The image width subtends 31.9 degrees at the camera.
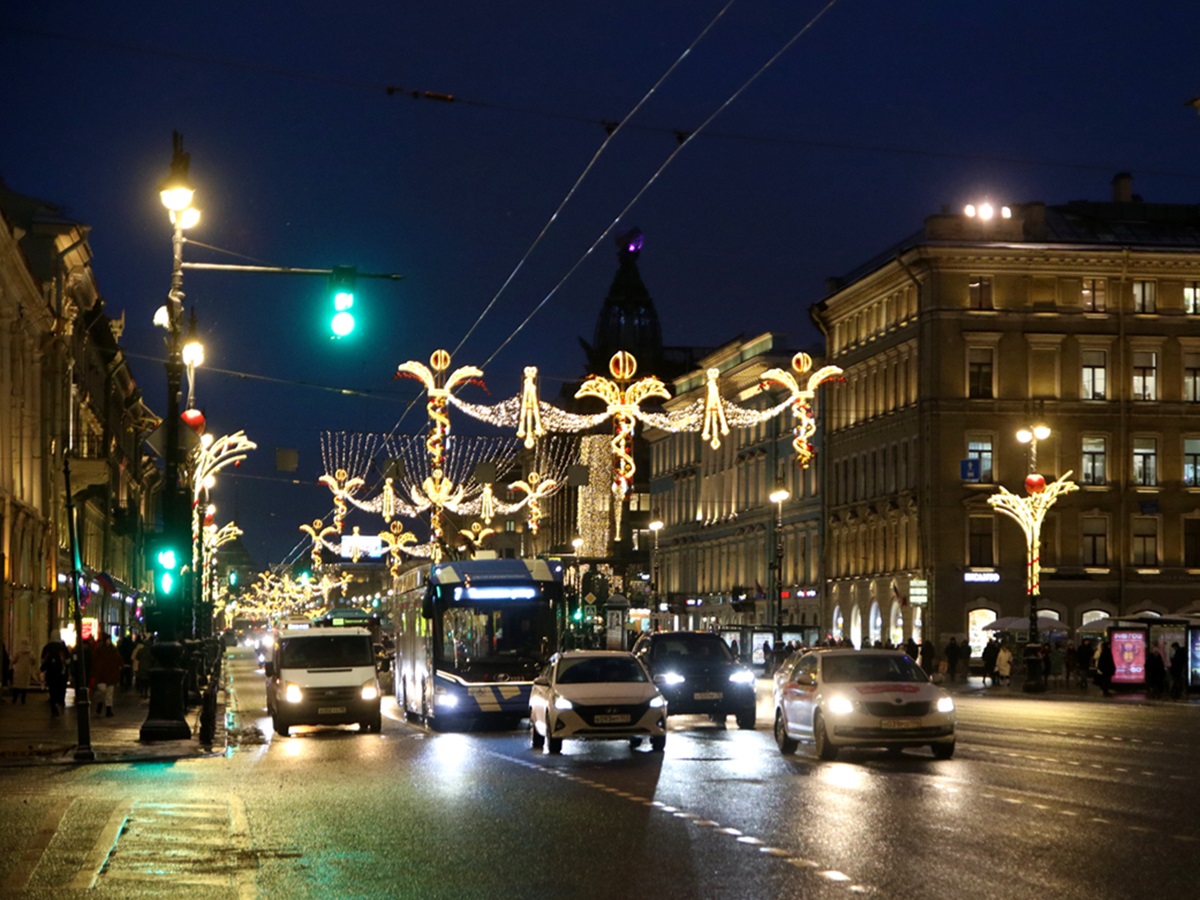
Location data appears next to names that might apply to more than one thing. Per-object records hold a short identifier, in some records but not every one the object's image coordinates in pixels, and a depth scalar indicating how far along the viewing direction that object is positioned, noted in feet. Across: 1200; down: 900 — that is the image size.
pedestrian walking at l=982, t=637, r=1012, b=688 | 216.13
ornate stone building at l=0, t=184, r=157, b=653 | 176.86
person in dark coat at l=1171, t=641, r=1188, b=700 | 174.19
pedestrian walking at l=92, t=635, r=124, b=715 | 133.28
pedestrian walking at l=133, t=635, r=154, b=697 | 161.07
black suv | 119.03
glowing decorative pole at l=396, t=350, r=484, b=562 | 190.60
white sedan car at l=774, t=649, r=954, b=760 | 84.48
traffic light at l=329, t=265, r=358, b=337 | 83.15
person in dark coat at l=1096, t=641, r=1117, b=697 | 182.39
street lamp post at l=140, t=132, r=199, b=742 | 99.81
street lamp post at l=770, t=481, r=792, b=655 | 256.42
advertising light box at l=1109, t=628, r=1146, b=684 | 185.16
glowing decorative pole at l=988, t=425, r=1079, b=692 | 193.16
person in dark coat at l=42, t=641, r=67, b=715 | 140.46
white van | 118.93
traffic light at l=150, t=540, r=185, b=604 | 105.29
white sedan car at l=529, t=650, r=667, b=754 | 91.40
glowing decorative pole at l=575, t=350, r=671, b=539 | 178.40
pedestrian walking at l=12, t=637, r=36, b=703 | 174.81
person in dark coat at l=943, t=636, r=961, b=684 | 226.58
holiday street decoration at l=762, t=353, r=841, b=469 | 193.67
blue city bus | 120.78
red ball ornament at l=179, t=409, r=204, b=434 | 142.31
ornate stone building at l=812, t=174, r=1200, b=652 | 262.26
